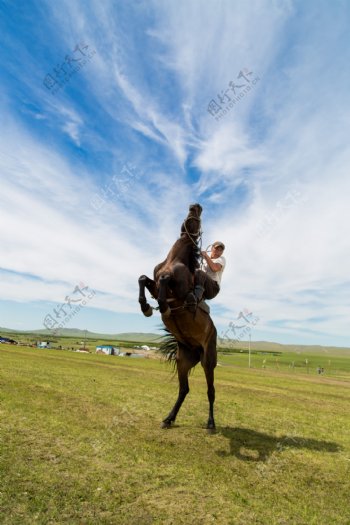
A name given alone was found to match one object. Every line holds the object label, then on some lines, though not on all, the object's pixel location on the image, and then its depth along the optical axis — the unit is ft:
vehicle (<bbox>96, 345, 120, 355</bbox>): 201.94
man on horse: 21.21
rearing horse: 19.71
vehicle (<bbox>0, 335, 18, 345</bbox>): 193.98
